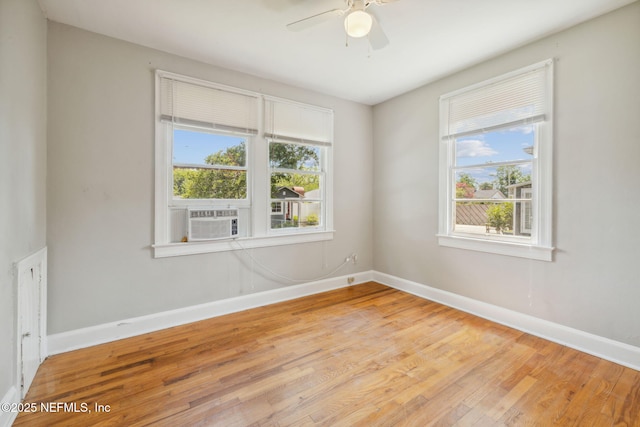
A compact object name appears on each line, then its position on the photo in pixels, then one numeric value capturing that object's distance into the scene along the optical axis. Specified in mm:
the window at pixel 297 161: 3447
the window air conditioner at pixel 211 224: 2850
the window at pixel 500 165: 2570
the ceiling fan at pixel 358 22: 1778
